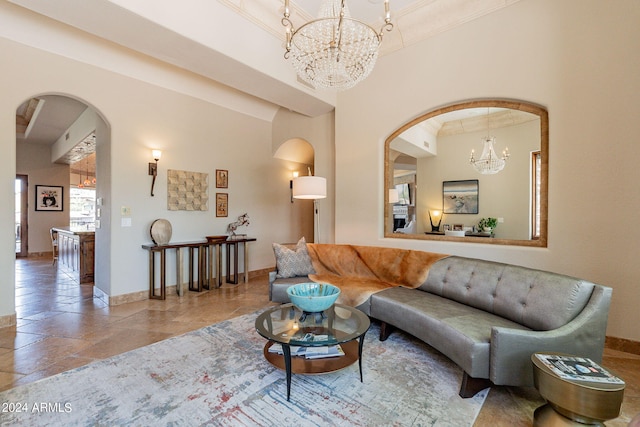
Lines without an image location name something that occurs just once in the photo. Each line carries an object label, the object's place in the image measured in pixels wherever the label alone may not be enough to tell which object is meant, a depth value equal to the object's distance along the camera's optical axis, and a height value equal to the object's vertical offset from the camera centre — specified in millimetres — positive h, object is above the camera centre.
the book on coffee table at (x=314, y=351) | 2115 -1092
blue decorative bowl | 2145 -700
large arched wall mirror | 3043 +462
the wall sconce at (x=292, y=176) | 6551 +834
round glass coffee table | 1883 -893
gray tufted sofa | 1812 -859
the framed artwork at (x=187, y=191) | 4531 +344
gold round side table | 1365 -918
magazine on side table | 1440 -862
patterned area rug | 1731 -1293
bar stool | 7102 -801
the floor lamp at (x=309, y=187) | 3973 +350
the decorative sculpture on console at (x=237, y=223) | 5269 -242
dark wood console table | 4184 -843
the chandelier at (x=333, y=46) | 2393 +1482
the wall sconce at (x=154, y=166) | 4234 +691
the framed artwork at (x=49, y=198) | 8242 +377
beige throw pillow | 3691 -685
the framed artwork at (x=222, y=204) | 5188 +134
